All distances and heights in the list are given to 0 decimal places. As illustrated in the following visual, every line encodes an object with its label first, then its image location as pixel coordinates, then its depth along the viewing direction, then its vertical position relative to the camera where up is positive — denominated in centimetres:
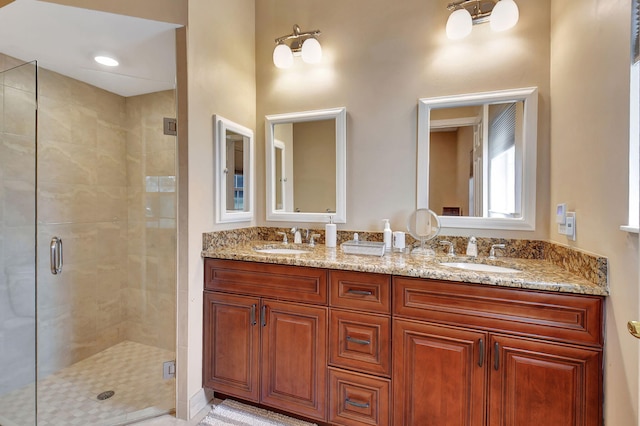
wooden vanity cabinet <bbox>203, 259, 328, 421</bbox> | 146 -69
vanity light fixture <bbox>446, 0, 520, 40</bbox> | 156 +112
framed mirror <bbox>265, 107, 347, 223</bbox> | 199 +33
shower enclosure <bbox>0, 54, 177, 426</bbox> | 174 -32
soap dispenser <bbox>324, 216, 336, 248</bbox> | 193 -18
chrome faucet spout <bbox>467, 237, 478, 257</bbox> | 164 -23
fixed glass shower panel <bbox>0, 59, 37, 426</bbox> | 173 -14
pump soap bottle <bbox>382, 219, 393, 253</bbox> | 178 -18
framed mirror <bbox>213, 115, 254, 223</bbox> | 180 +27
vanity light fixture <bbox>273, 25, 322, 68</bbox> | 198 +116
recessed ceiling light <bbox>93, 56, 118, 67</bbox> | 184 +100
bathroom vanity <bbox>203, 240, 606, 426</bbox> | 109 -60
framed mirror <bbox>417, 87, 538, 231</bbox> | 161 +31
